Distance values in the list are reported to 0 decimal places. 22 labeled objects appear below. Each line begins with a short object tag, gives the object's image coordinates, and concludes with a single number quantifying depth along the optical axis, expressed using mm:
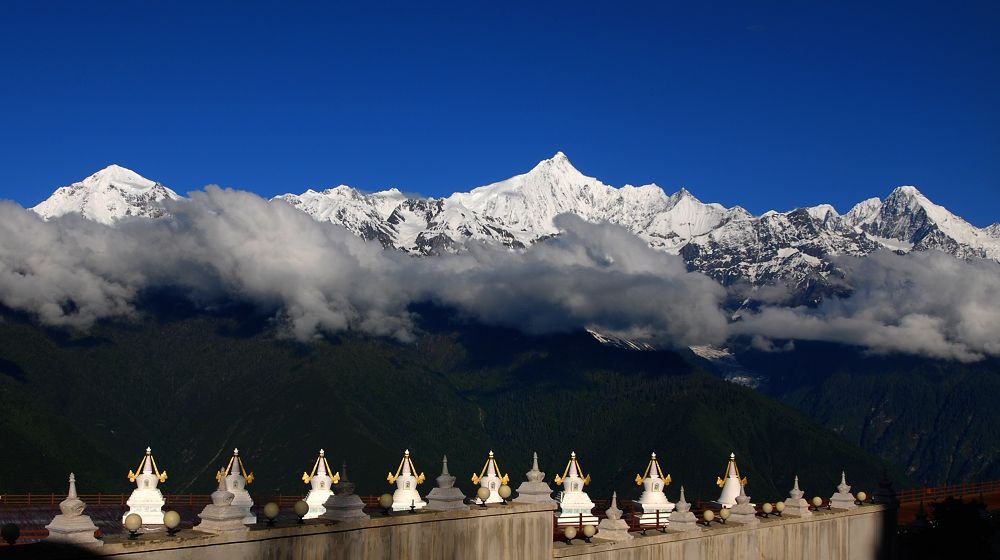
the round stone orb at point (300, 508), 31930
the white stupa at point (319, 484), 87000
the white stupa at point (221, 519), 30359
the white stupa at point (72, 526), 28309
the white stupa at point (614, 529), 48156
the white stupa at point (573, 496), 82000
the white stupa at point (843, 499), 64438
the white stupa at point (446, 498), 38500
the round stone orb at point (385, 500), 35188
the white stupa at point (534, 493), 42891
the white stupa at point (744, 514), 55625
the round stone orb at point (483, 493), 40031
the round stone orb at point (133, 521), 27562
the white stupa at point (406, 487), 89312
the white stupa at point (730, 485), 89062
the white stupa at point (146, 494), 83812
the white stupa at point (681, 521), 51500
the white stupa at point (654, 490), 87131
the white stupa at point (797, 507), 59875
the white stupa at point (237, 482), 80619
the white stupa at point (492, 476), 86475
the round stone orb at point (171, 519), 28281
